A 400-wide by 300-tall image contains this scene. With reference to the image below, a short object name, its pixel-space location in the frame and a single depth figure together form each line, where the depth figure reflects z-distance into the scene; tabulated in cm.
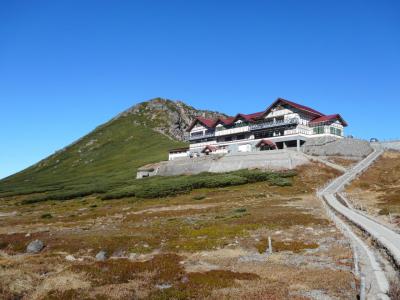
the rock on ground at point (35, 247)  3628
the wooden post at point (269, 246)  2939
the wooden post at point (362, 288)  1627
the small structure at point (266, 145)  10336
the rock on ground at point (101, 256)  3137
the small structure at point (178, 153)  12871
